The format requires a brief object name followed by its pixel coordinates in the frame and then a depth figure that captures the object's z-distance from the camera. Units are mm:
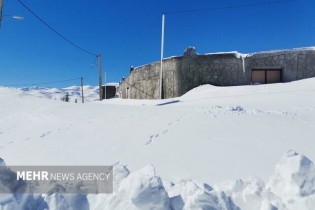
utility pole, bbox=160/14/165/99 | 11552
